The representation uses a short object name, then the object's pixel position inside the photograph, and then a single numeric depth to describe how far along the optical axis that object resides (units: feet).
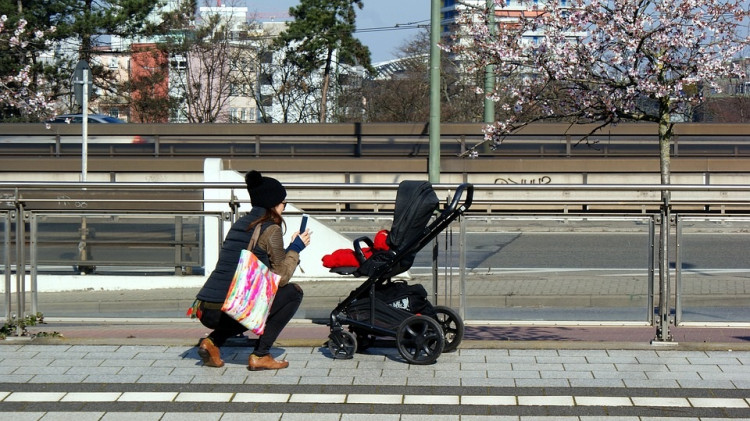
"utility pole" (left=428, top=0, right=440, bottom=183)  57.31
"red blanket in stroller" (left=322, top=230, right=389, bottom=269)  25.17
